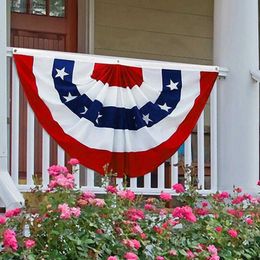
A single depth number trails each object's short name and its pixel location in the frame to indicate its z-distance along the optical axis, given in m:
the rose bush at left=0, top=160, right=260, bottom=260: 5.67
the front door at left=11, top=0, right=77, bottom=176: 11.52
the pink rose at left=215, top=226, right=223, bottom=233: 6.57
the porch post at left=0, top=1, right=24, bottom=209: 7.62
